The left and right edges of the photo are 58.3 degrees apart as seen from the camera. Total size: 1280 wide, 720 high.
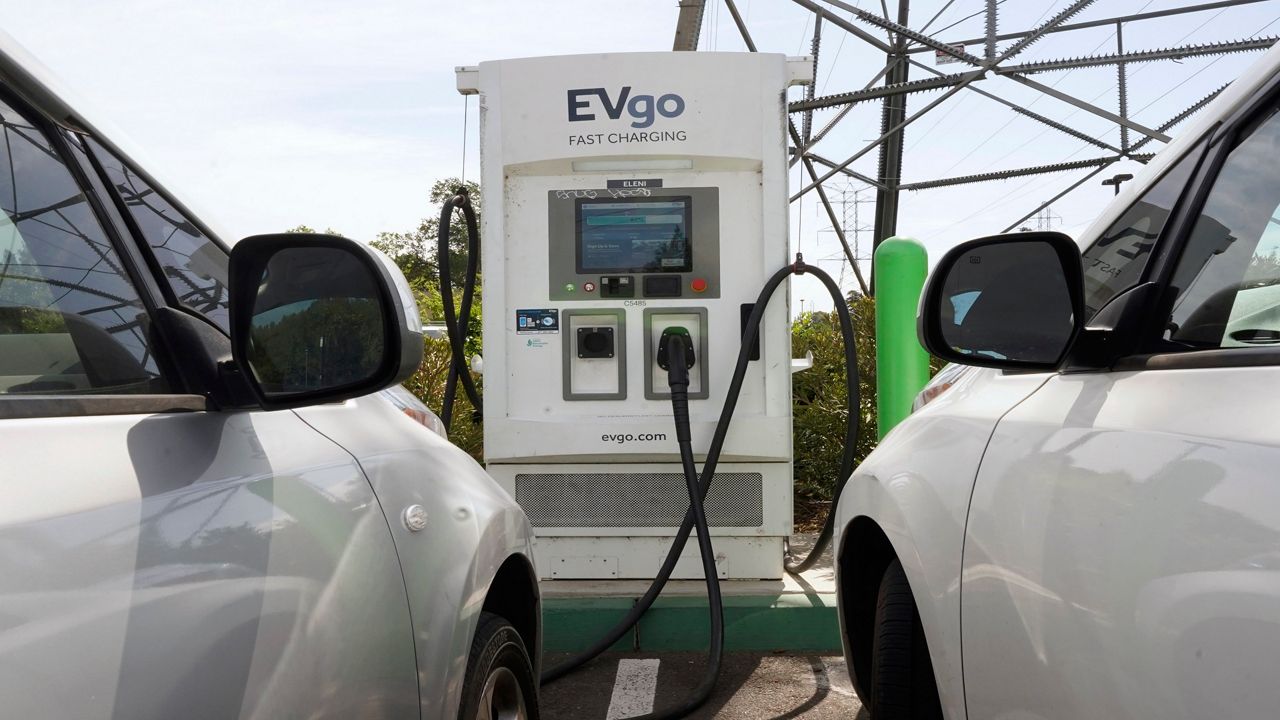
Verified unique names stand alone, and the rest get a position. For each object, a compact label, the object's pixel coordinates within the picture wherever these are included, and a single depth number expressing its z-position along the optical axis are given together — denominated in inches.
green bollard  220.1
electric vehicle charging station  198.1
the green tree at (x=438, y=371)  269.6
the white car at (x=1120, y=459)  51.0
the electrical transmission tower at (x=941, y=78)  443.2
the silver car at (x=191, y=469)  45.0
